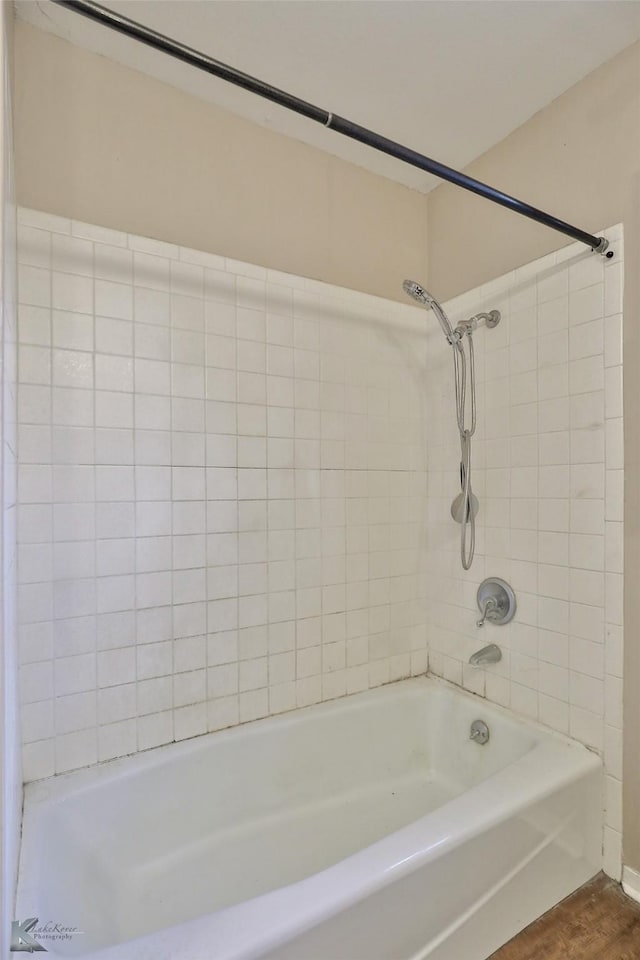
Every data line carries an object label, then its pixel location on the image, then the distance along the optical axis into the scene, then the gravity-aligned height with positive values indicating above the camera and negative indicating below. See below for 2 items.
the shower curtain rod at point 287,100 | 0.74 +0.70
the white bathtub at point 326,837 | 0.97 -0.95
